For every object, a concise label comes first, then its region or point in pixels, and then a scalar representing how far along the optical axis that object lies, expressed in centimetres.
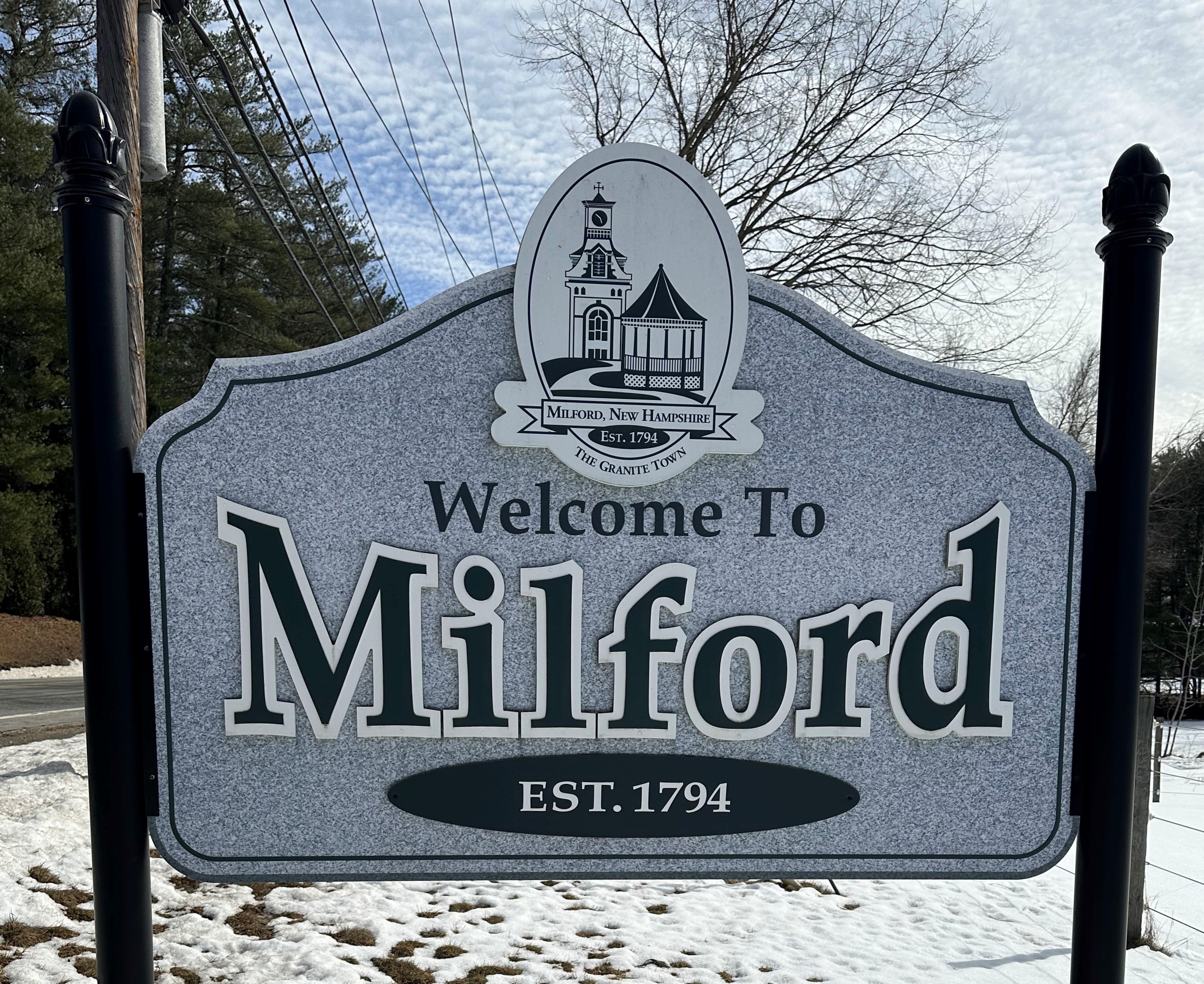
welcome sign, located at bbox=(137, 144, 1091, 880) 190
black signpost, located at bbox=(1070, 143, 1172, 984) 185
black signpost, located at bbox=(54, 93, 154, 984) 174
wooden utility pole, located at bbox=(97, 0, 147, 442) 440
